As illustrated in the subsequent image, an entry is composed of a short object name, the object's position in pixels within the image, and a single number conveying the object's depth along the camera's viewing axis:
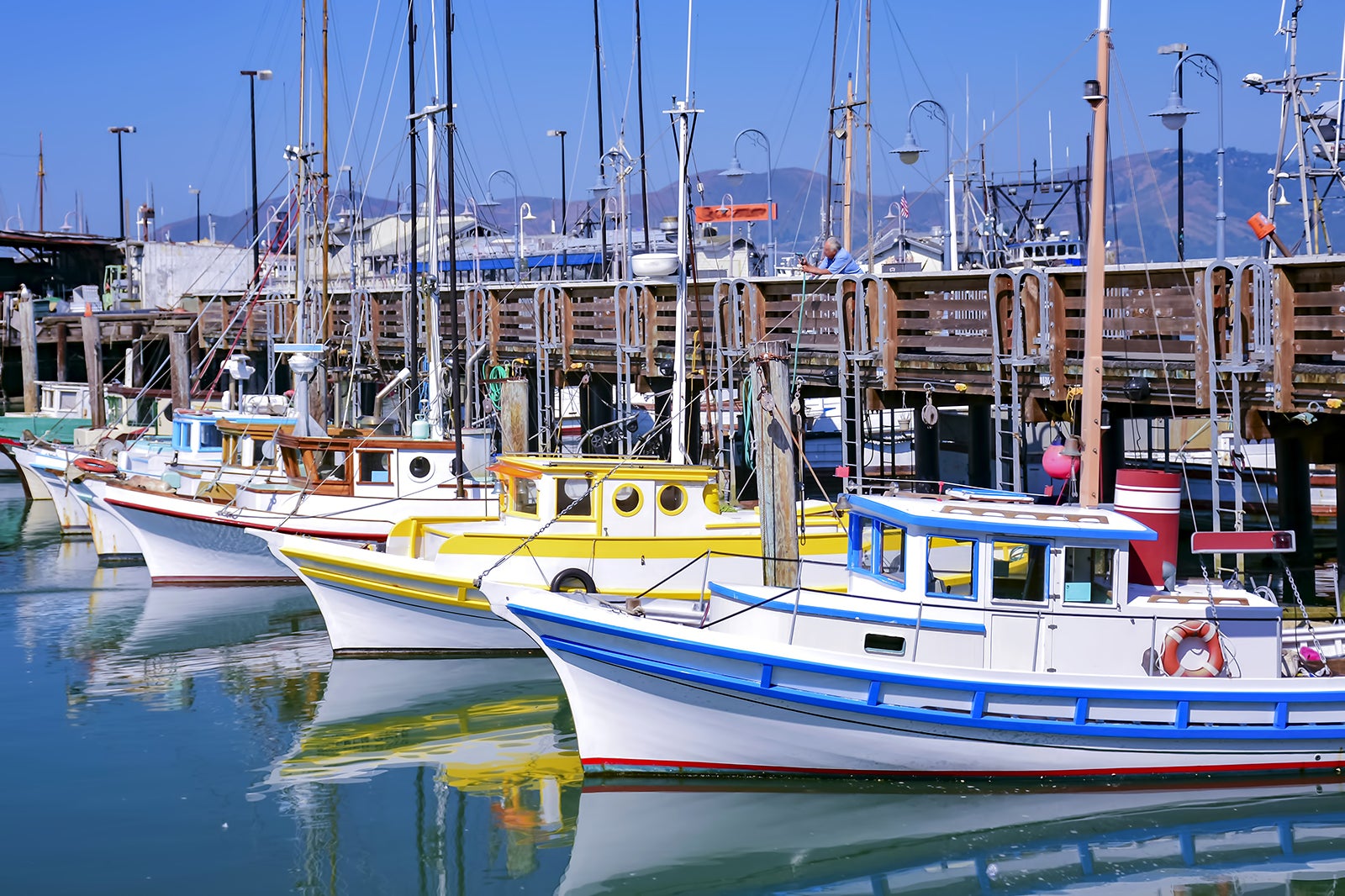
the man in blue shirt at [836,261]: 19.50
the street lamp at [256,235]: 32.67
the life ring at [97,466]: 27.84
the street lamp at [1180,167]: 24.80
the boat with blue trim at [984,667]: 12.23
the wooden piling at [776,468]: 14.60
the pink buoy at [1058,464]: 14.05
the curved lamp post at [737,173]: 26.64
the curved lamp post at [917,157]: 23.22
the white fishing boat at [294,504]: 22.77
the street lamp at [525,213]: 44.01
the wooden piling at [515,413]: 22.78
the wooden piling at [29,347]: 44.41
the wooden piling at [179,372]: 36.81
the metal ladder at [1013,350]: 16.53
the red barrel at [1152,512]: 12.84
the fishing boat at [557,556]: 17.72
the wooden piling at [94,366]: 38.59
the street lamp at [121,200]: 72.25
